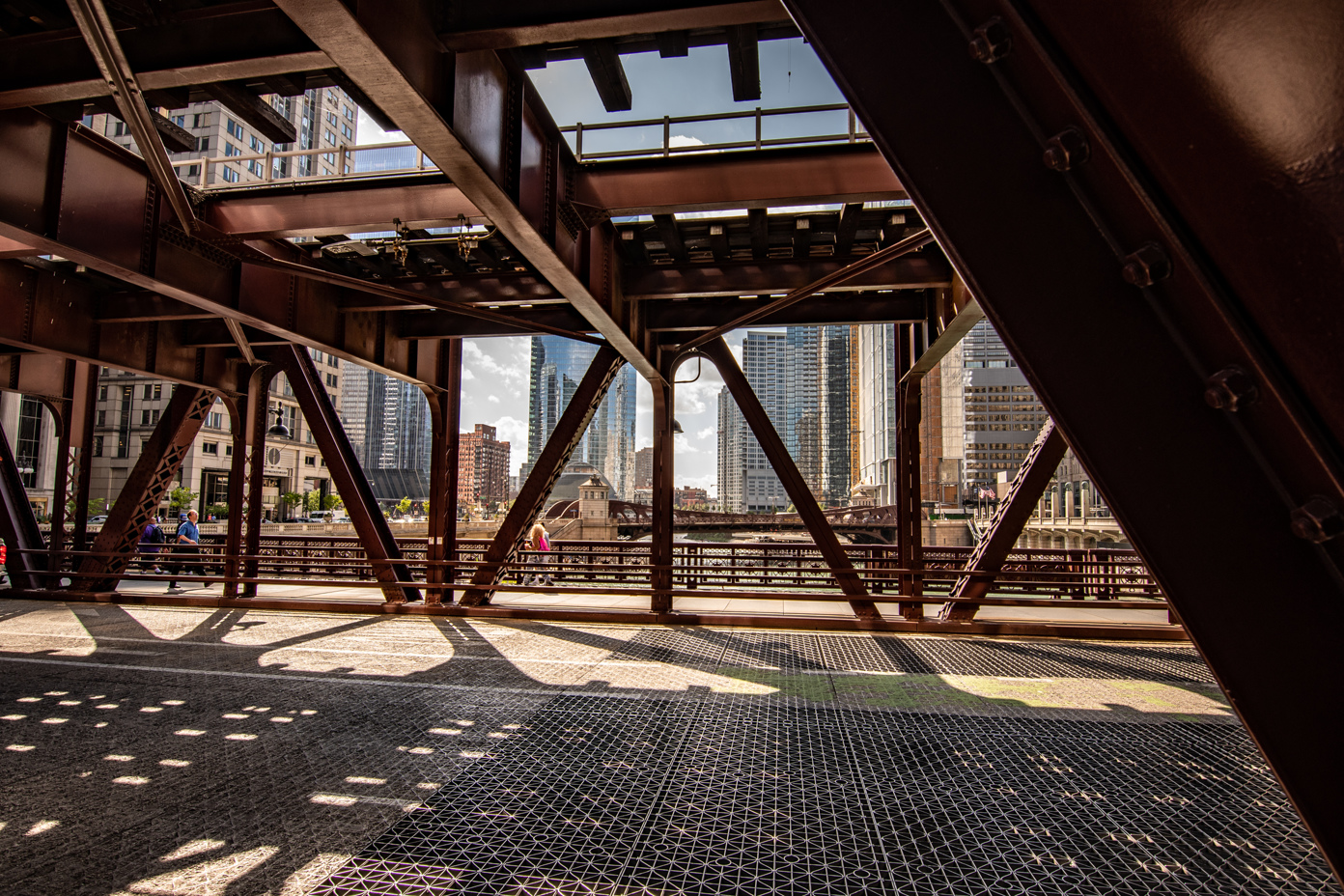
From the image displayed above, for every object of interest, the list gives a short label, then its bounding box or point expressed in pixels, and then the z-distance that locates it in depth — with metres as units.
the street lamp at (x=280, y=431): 18.50
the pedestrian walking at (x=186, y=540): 15.18
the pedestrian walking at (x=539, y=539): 15.27
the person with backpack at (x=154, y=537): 15.50
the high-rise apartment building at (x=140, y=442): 74.00
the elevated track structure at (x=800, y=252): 1.19
